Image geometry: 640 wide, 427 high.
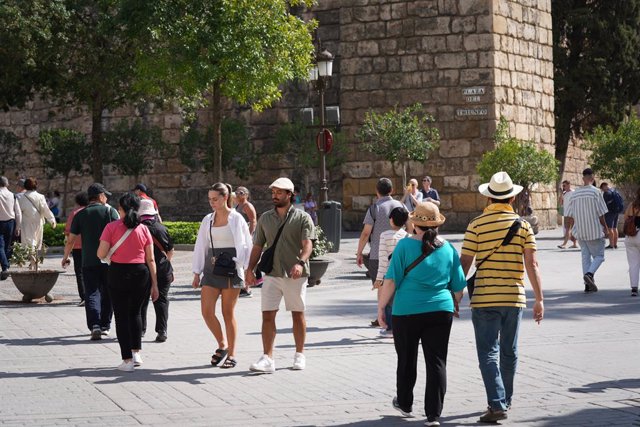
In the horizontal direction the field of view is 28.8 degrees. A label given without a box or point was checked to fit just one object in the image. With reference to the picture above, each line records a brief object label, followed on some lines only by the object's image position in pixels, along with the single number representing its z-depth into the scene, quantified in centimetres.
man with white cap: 1055
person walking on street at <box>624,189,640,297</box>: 1606
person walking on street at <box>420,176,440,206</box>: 2569
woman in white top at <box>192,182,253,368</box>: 1093
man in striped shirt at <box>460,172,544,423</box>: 825
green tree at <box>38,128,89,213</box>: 3794
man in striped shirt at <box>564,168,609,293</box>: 1691
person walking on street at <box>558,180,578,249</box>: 2573
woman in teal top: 814
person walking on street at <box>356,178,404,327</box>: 1352
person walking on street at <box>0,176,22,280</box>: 1983
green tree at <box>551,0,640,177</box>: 3775
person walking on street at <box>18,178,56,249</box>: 2008
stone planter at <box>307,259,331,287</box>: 1862
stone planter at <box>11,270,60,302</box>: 1634
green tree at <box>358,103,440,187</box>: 3058
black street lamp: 2520
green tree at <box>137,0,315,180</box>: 2550
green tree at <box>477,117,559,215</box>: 2923
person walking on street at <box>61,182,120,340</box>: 1291
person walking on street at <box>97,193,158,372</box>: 1075
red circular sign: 2588
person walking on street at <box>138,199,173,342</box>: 1252
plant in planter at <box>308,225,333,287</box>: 1864
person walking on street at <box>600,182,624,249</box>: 2450
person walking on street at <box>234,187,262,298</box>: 1814
